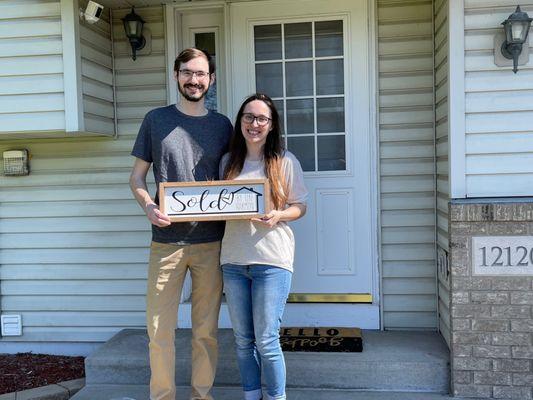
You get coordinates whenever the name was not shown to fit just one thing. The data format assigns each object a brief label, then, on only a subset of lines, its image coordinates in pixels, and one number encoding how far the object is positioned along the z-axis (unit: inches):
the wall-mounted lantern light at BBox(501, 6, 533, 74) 108.0
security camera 130.0
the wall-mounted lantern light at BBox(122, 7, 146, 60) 140.2
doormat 127.2
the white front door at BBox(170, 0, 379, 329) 138.1
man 100.8
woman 96.0
